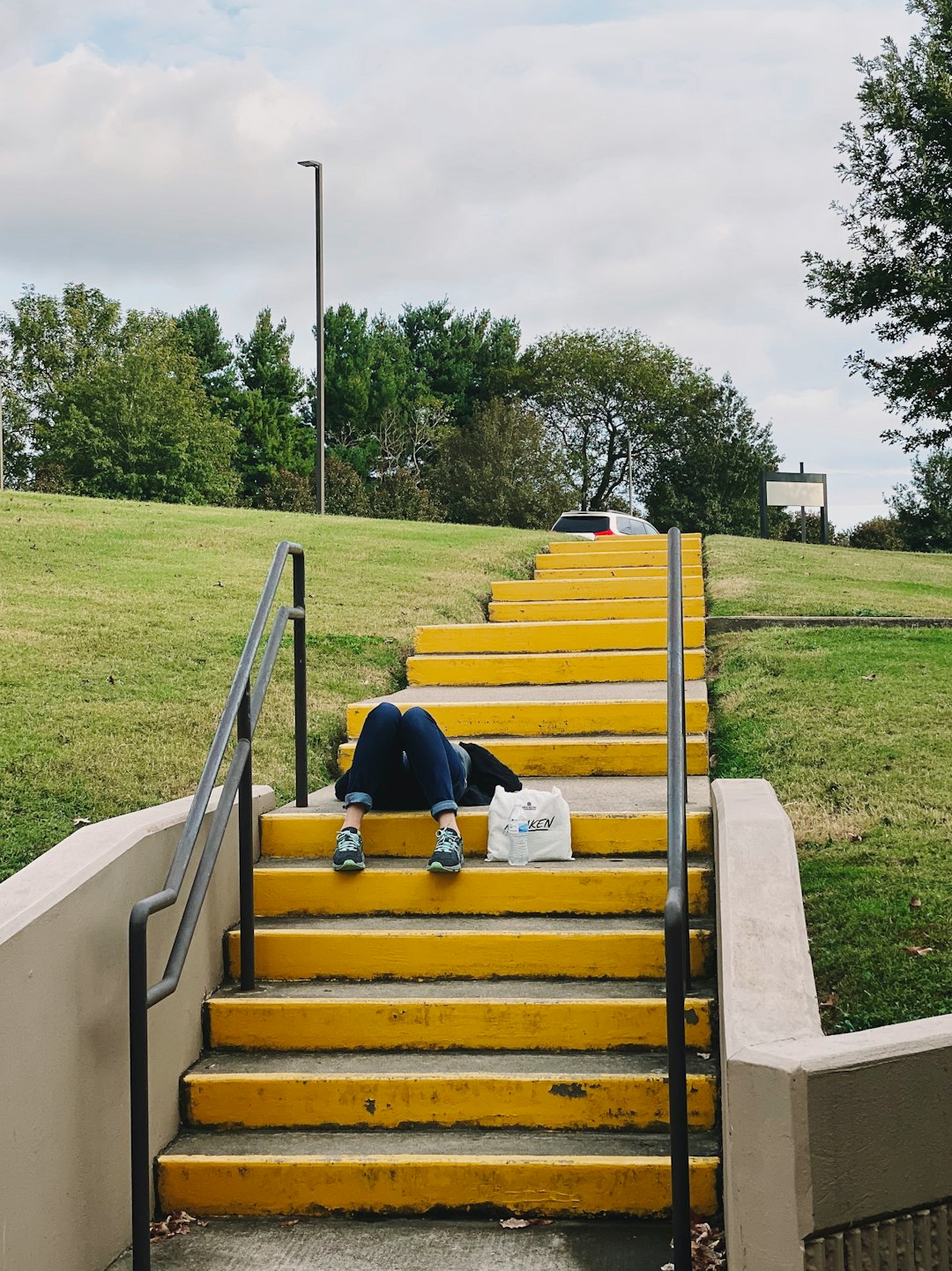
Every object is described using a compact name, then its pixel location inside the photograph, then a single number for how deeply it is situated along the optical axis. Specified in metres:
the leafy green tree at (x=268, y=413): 51.09
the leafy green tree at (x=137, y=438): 41.50
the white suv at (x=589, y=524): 17.02
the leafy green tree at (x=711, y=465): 52.62
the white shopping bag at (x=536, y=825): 4.93
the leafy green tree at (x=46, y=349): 48.12
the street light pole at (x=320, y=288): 21.86
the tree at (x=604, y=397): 53.03
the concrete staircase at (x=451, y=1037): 3.75
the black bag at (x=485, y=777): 5.27
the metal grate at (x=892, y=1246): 2.84
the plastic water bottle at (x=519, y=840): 4.90
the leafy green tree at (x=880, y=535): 40.66
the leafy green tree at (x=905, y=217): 10.64
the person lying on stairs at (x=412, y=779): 4.84
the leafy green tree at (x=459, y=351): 60.56
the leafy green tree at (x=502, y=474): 47.47
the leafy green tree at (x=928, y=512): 39.81
